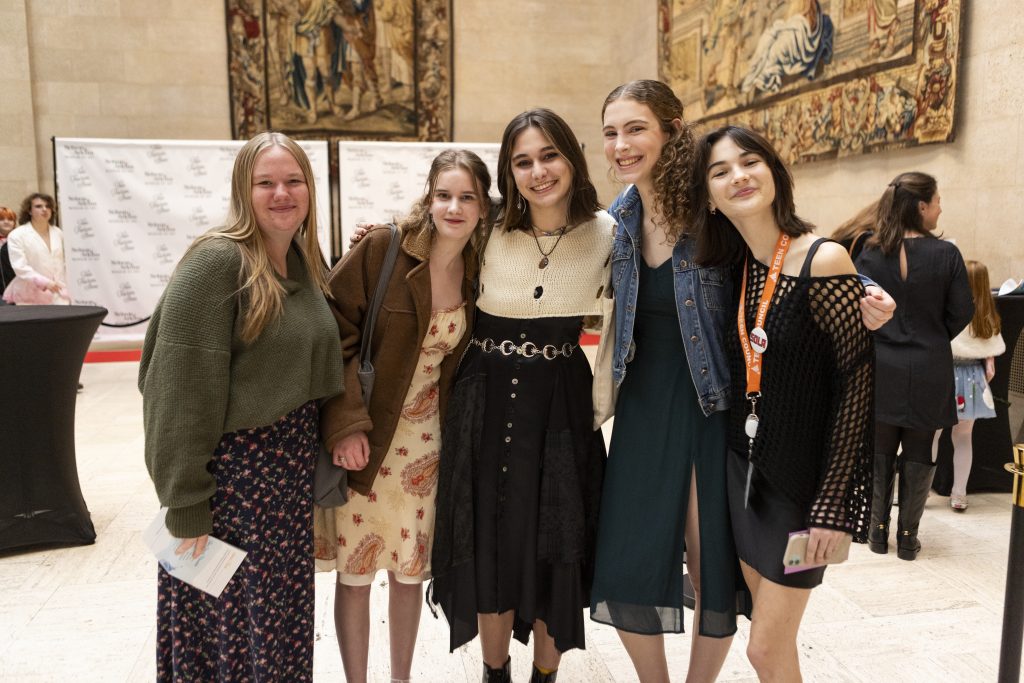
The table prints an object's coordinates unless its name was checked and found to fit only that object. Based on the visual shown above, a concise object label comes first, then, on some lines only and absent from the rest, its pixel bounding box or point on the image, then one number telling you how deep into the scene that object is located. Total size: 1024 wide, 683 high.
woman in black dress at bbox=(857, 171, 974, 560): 4.46
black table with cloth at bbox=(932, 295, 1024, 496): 5.57
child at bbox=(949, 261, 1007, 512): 5.10
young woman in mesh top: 2.05
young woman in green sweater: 2.06
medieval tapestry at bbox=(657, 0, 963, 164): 6.51
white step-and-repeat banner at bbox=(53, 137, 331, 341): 10.82
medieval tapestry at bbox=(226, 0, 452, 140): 12.14
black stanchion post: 2.31
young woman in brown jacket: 2.60
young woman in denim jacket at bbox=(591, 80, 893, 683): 2.40
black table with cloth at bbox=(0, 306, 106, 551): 4.31
